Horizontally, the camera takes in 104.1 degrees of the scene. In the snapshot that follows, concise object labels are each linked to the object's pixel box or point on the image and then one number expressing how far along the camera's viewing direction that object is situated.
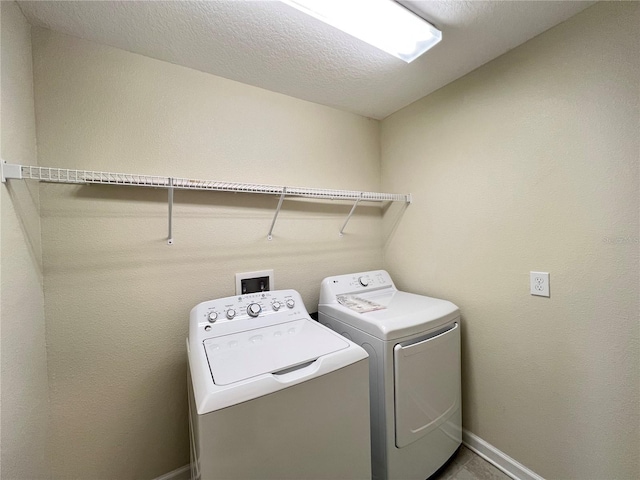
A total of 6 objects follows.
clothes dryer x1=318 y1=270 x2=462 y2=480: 1.22
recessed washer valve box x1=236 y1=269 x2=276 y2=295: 1.59
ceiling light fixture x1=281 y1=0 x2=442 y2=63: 1.05
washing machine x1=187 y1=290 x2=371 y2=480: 0.79
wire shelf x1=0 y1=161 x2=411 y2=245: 0.93
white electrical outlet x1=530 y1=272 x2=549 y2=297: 1.27
